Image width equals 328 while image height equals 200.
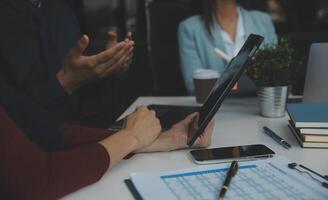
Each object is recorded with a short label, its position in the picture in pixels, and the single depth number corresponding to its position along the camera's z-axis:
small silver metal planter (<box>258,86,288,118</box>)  1.43
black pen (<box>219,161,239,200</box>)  0.87
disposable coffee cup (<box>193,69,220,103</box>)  1.65
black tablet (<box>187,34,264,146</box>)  1.05
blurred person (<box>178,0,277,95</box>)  2.27
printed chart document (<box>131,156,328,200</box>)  0.87
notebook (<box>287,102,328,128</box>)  1.15
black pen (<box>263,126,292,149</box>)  1.18
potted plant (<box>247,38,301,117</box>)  1.42
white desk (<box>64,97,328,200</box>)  0.96
